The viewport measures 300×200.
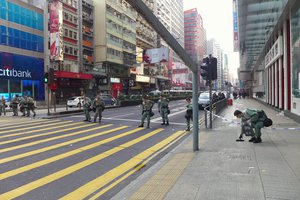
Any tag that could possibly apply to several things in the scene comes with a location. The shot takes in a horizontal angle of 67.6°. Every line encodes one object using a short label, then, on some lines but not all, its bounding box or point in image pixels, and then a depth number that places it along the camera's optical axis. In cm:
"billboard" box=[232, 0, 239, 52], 3034
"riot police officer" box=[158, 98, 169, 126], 1140
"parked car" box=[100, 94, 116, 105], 2743
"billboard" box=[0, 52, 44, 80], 2815
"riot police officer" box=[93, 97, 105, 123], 1234
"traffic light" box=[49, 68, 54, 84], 1598
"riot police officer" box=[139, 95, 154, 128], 1084
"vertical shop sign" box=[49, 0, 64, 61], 3192
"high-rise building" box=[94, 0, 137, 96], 4024
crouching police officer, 696
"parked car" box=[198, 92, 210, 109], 1985
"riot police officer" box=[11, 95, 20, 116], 1629
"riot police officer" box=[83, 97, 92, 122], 1270
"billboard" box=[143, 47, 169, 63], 3724
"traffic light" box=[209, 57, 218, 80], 863
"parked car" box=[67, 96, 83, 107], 2679
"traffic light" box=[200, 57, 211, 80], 860
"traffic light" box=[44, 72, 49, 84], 1617
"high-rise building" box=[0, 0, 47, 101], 2843
